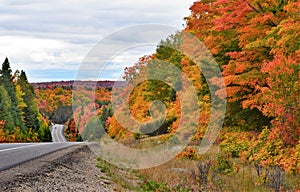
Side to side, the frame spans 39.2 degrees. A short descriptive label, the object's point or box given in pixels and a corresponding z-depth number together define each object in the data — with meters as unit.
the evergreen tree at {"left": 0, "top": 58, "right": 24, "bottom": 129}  74.25
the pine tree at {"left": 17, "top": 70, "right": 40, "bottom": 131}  83.38
